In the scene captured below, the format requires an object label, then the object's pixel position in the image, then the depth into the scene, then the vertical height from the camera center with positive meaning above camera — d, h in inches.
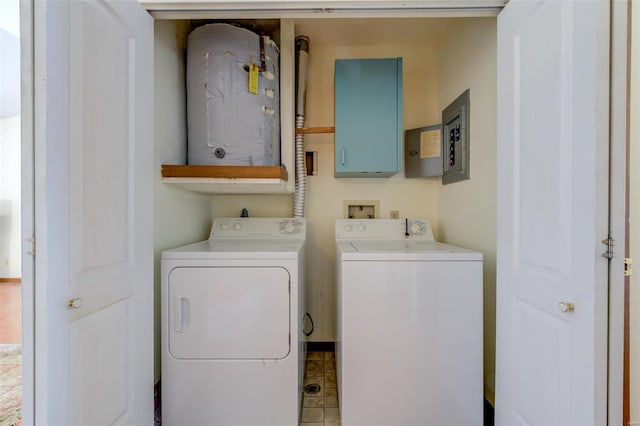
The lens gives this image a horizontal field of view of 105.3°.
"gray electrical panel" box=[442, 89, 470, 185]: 66.6 +21.1
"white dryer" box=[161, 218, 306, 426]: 51.4 -27.6
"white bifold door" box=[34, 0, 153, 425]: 28.8 -0.4
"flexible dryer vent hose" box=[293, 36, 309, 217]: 78.7 +32.1
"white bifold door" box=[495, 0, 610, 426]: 28.9 -0.1
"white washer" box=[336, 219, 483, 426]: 50.9 -26.8
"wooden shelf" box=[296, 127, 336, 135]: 78.7 +26.6
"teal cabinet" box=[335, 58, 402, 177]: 70.4 +28.3
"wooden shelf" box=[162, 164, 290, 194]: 58.7 +8.4
